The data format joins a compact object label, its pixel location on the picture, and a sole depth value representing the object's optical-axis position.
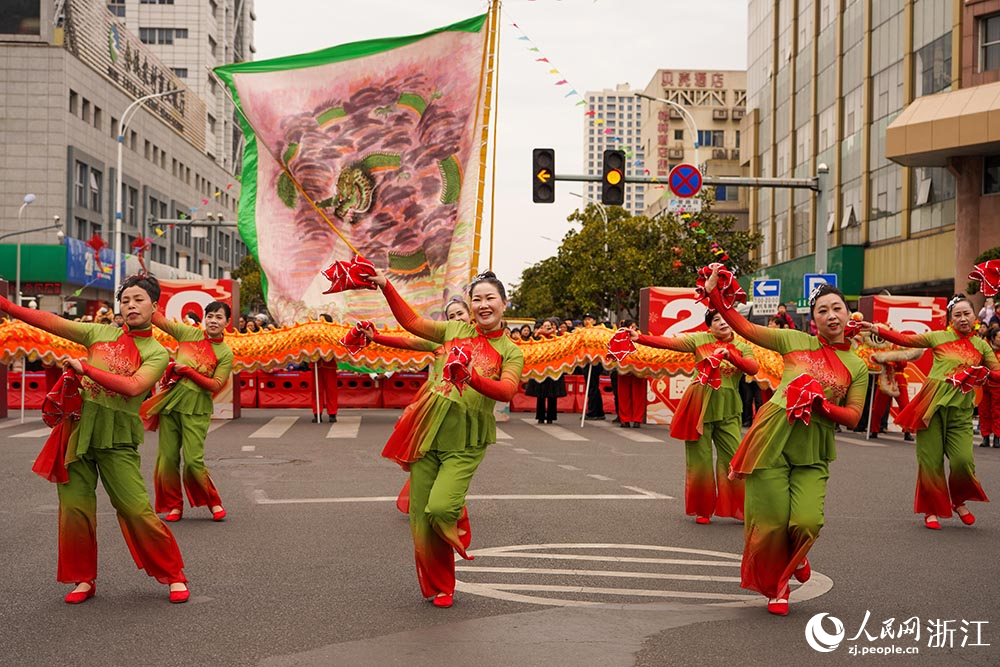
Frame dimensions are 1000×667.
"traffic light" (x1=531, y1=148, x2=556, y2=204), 23.42
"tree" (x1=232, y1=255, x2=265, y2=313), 76.00
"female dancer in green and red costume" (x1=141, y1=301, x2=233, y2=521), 10.27
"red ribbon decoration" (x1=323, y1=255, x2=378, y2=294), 6.70
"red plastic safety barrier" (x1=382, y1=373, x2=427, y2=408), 26.22
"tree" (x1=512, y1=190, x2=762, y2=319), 44.88
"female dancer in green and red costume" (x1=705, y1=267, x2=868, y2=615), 6.84
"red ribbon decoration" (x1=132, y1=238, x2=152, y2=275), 15.22
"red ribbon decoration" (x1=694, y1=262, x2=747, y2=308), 7.01
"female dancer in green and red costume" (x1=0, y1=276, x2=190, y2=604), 6.87
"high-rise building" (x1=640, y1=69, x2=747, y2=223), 101.75
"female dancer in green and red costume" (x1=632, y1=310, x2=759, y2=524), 10.44
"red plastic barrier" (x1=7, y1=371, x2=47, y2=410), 24.28
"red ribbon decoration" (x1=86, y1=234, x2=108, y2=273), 22.27
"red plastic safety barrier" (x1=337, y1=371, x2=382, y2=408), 26.12
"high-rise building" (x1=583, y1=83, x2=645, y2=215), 179.25
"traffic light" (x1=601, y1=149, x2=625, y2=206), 23.41
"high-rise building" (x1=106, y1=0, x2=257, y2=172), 98.00
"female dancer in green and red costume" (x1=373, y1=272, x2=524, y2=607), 6.86
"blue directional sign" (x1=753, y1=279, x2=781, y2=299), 28.06
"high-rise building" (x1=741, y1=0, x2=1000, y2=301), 36.78
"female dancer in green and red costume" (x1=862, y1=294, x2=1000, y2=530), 10.32
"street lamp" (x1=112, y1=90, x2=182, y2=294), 45.88
